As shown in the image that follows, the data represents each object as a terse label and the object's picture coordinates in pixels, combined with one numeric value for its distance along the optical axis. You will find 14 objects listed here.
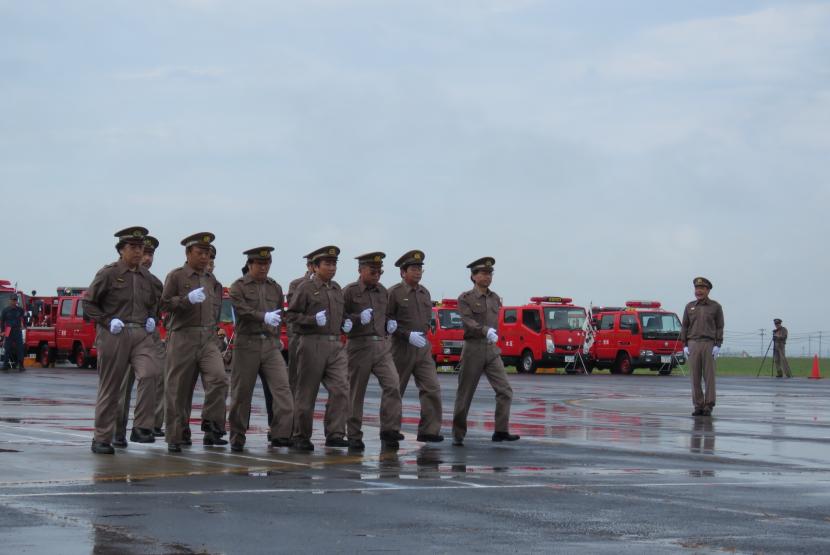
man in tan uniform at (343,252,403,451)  14.95
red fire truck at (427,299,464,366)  44.81
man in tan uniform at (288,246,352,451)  14.63
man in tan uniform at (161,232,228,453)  14.12
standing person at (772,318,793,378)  41.81
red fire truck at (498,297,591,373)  43.94
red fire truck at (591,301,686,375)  44.16
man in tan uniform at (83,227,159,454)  13.51
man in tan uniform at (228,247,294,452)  14.32
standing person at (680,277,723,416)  22.00
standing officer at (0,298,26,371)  37.94
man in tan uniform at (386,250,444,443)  15.57
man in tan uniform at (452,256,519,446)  15.77
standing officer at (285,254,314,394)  14.93
